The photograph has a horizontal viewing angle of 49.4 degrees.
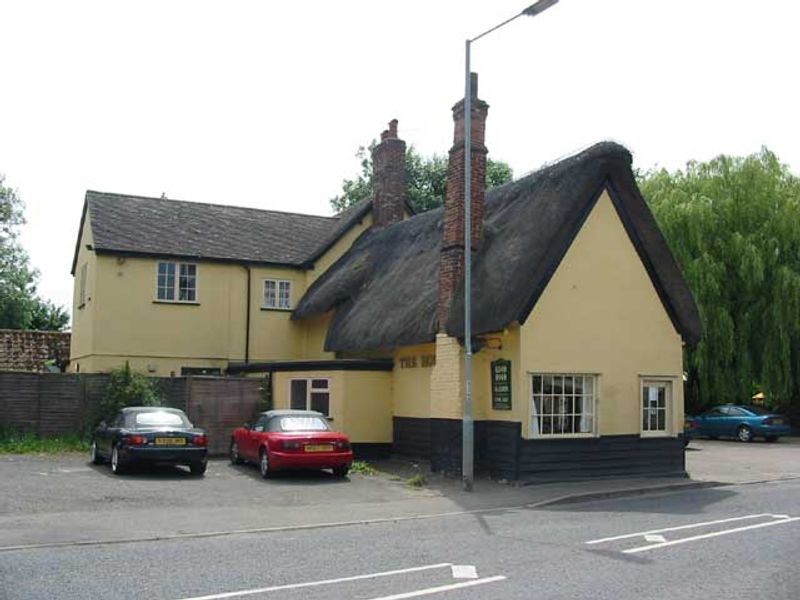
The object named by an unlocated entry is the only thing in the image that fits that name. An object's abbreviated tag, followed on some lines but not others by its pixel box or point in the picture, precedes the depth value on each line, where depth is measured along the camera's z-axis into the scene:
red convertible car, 17.34
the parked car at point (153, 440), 17.33
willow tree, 31.20
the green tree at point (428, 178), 50.25
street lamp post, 16.12
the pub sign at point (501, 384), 17.47
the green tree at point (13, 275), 52.72
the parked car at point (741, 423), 31.00
